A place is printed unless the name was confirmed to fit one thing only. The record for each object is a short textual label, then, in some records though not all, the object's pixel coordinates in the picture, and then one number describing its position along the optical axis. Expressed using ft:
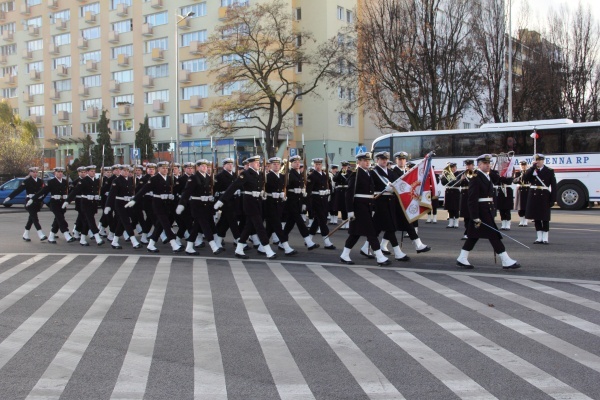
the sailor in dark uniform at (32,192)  52.31
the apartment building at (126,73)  176.35
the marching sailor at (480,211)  33.68
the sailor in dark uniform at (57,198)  50.65
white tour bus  82.94
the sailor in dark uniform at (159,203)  43.29
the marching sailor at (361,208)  35.81
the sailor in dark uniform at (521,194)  55.65
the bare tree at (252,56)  129.29
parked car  108.17
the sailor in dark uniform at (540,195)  45.32
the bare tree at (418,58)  108.99
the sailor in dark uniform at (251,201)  39.11
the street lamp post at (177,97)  134.31
